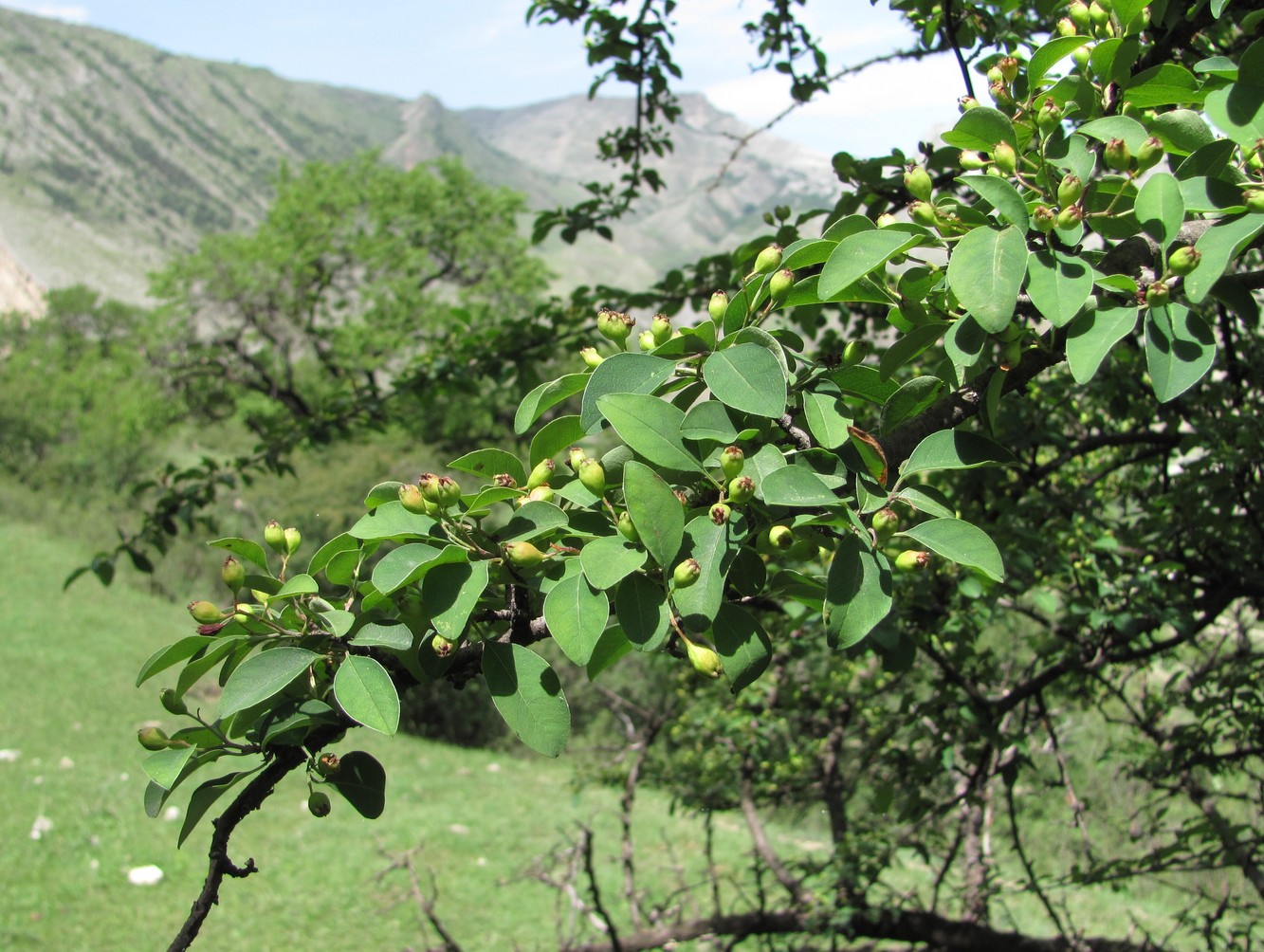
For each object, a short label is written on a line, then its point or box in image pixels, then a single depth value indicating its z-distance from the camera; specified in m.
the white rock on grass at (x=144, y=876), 5.42
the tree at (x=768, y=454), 0.31
